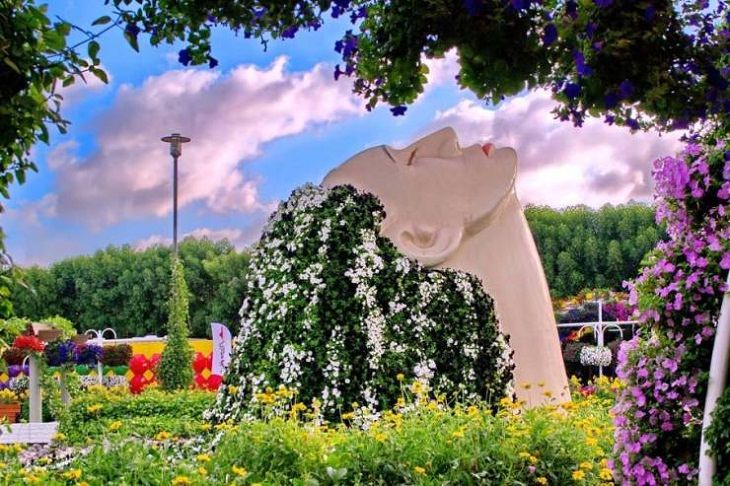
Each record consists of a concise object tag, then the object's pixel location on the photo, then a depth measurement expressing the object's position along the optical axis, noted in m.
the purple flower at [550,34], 3.76
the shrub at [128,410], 11.40
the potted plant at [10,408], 13.18
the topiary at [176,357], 15.71
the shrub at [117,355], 19.33
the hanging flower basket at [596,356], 14.98
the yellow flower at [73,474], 4.23
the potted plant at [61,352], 12.16
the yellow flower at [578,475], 4.60
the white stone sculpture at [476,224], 6.72
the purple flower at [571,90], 3.73
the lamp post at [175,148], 18.42
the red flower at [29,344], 11.23
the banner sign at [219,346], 15.87
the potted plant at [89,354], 14.25
